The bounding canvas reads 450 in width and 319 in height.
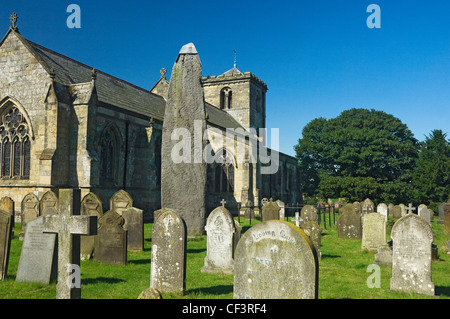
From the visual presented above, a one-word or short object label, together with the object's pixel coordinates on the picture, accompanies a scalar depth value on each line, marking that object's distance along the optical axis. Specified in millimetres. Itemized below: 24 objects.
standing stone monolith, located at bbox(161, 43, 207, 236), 12664
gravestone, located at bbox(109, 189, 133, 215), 13094
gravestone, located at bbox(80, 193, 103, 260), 11323
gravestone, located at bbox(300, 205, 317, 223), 15844
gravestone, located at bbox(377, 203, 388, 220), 14242
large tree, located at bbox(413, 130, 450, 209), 30078
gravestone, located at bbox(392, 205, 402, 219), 24453
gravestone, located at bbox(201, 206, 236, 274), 8125
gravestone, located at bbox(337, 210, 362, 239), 14062
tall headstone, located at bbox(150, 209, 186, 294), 6160
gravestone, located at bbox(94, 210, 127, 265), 8555
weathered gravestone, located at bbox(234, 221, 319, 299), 4324
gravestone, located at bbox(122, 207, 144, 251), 10578
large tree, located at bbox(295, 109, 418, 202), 33269
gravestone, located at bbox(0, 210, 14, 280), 7043
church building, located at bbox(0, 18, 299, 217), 17734
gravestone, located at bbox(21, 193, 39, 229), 13416
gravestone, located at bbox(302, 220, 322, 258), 9711
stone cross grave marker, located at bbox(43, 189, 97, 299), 5152
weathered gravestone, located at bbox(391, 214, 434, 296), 6641
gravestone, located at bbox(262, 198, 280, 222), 16500
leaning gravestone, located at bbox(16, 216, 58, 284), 6633
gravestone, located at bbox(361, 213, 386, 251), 10688
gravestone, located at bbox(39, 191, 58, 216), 13163
